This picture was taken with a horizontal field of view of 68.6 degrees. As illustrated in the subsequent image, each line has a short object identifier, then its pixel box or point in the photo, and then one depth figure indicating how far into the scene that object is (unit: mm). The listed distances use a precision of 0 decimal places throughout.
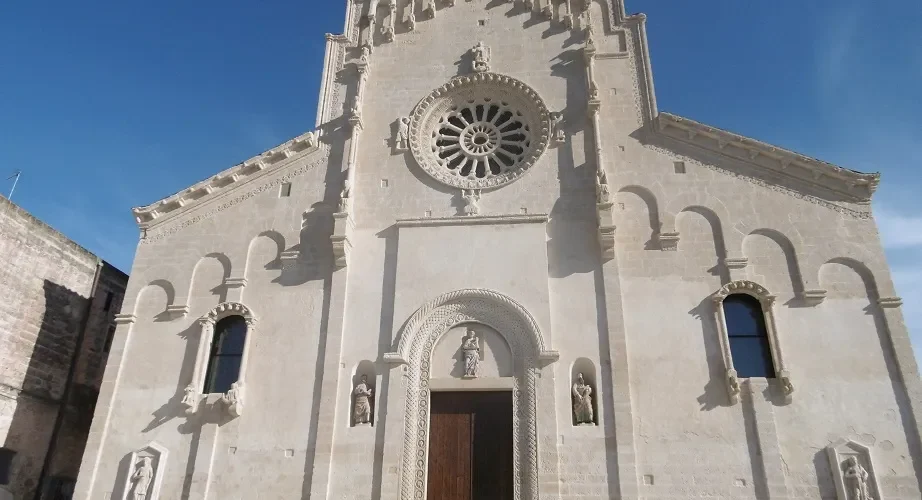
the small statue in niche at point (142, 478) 15695
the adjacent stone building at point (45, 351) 18500
